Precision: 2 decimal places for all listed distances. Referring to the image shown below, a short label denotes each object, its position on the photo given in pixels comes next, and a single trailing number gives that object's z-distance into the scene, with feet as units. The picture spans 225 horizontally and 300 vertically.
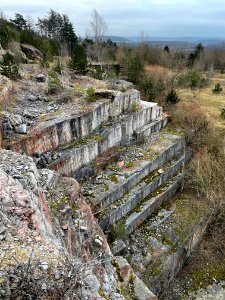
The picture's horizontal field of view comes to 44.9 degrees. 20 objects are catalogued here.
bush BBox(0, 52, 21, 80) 68.90
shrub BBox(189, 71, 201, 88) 127.85
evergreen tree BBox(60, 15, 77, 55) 148.25
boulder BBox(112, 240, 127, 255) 46.84
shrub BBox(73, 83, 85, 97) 69.03
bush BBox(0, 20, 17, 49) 100.73
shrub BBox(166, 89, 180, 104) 95.30
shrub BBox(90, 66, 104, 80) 89.98
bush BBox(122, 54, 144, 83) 110.22
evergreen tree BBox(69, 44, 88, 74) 88.83
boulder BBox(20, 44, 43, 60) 108.58
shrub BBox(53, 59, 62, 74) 83.60
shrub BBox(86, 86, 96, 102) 64.28
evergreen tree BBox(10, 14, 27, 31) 156.46
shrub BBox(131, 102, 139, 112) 72.85
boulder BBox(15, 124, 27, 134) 49.03
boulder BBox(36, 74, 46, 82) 76.78
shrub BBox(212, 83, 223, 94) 128.47
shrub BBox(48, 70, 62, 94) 66.95
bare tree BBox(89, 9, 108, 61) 111.45
